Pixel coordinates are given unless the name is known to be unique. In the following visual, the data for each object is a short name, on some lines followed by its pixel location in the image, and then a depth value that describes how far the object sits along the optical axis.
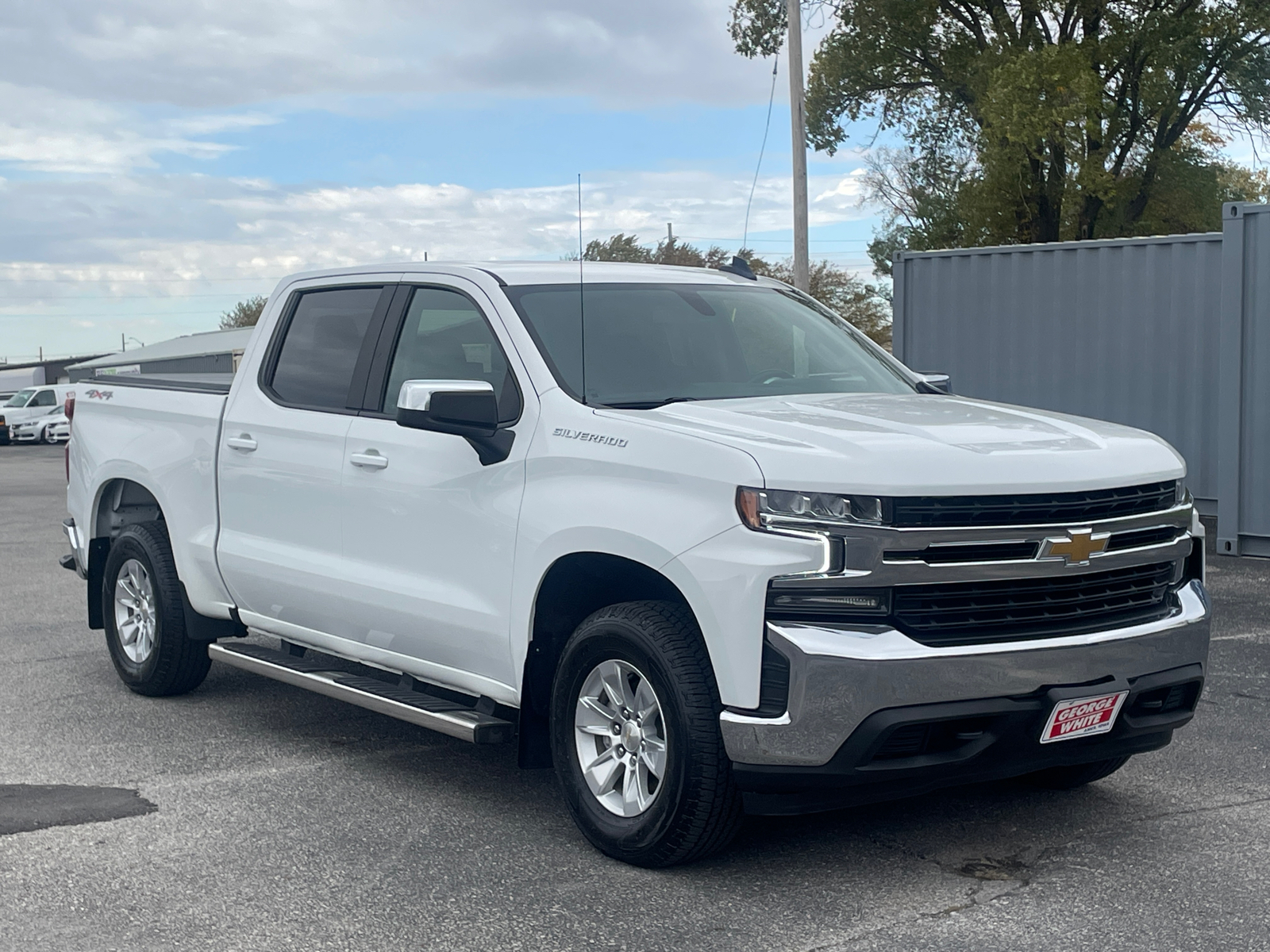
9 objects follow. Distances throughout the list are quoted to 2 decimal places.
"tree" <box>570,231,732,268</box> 38.19
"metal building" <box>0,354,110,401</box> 99.56
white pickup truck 4.25
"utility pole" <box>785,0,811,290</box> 20.11
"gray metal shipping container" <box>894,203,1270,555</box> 12.47
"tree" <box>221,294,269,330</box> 113.75
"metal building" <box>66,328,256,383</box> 65.00
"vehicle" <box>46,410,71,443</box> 48.37
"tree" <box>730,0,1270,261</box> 27.12
